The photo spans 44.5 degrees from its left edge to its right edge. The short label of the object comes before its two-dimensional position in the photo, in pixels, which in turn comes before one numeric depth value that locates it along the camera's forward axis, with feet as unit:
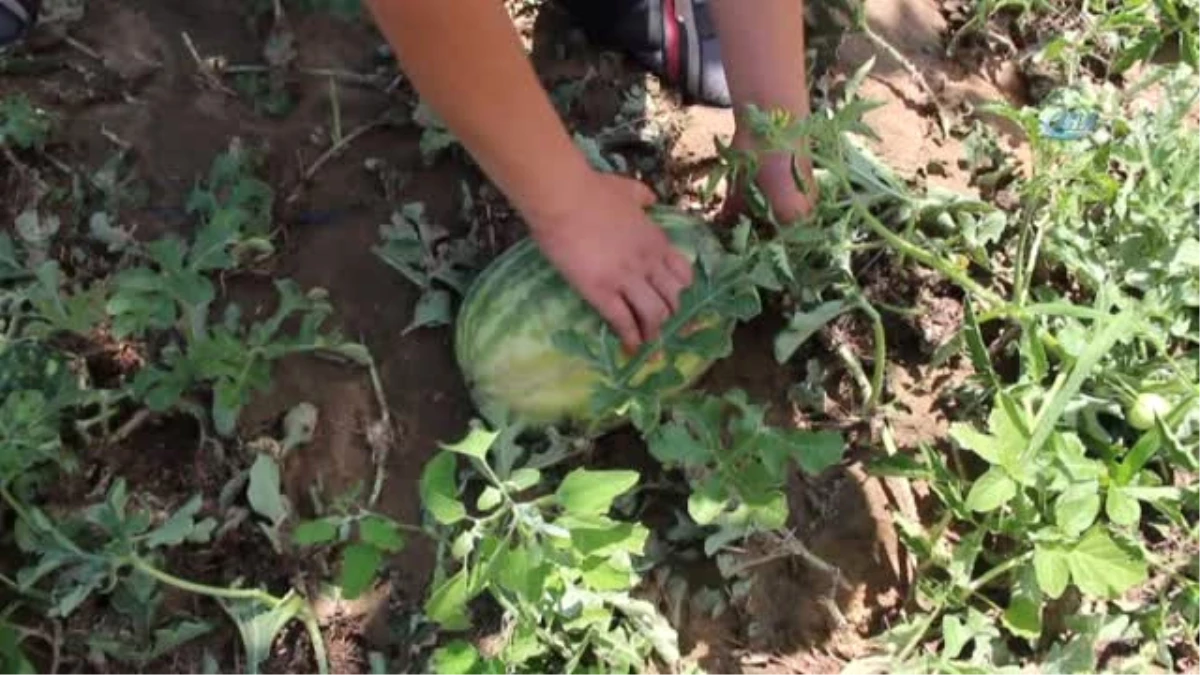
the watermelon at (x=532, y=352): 6.73
